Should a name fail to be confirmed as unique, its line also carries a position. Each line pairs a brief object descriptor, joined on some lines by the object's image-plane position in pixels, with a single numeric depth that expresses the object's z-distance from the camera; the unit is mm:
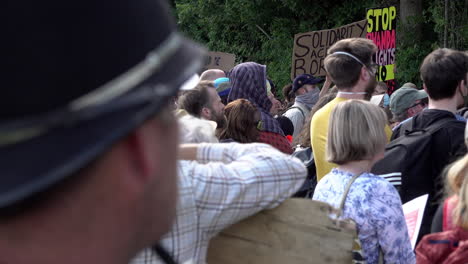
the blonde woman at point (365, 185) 3076
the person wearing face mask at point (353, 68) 4547
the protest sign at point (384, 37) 9180
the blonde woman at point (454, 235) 2600
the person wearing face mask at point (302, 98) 7760
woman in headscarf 5699
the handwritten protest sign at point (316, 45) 9398
